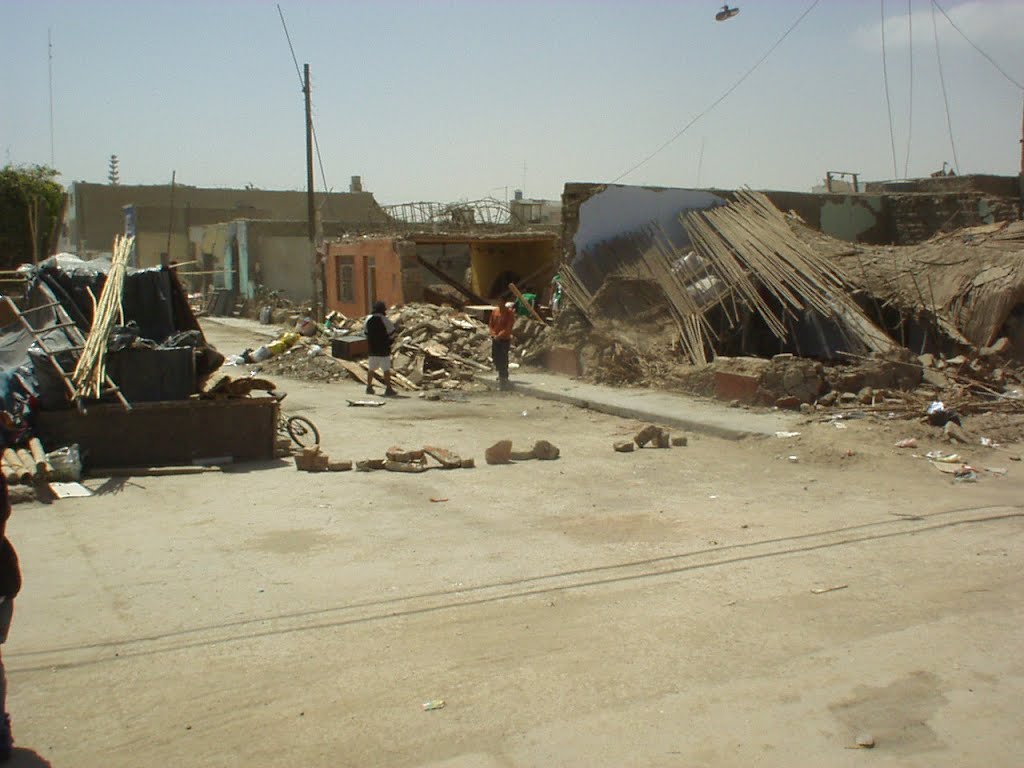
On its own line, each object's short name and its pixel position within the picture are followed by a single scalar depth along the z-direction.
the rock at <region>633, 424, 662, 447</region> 11.62
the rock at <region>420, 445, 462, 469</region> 10.34
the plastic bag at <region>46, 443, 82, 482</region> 9.34
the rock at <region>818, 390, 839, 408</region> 13.23
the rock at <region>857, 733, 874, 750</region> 4.07
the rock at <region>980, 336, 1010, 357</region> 14.41
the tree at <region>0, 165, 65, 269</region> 31.34
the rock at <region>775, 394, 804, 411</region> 13.48
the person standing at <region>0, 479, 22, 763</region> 3.98
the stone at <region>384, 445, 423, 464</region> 10.28
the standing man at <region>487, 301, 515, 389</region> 17.31
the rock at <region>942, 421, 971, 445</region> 10.91
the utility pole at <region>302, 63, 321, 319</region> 29.70
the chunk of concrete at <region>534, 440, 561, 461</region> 10.97
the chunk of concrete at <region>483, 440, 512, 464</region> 10.55
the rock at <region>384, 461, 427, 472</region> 10.17
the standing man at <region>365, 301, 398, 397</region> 16.25
